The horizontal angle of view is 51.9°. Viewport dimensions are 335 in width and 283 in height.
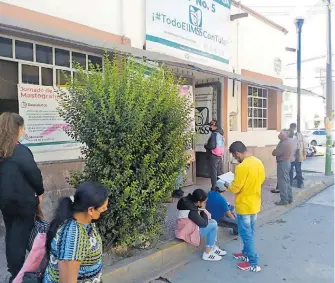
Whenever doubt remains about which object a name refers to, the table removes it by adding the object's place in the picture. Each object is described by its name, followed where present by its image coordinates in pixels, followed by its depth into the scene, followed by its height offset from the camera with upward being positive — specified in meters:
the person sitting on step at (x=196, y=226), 4.36 -1.28
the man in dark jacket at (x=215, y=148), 7.55 -0.46
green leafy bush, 3.70 -0.11
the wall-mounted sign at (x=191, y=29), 6.98 +2.22
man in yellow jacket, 3.95 -0.77
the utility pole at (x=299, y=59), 9.89 +1.99
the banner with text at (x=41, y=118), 5.19 +0.17
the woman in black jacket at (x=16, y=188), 2.91 -0.51
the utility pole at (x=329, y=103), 11.09 +0.76
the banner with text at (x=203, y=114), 9.34 +0.36
